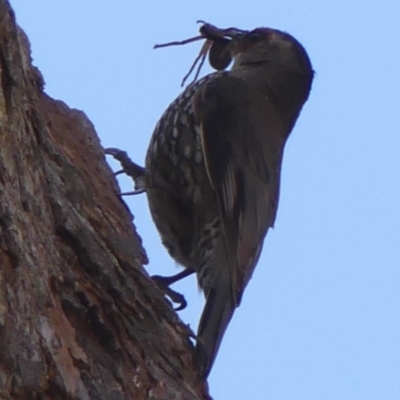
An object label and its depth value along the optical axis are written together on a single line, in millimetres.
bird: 9453
